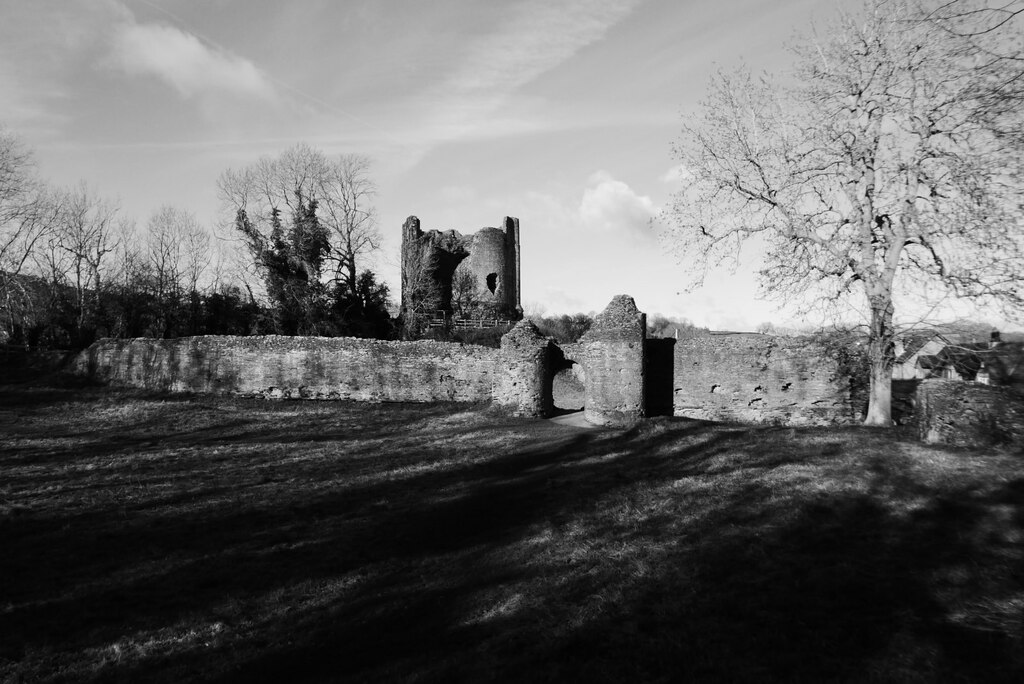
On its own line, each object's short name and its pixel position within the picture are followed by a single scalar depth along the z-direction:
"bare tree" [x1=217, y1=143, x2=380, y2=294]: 29.73
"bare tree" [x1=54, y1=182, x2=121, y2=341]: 35.04
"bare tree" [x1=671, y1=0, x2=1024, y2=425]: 13.55
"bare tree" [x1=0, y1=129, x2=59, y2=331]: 24.62
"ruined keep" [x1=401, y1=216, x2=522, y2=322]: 36.60
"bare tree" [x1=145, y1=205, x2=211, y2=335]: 30.55
